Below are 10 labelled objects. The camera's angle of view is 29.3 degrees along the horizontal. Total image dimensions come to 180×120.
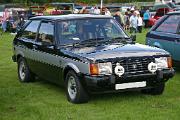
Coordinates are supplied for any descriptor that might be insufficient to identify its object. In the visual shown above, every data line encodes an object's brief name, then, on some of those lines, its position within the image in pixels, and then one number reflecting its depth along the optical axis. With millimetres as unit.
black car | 5825
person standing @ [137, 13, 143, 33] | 21398
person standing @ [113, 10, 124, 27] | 22055
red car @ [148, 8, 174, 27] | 24027
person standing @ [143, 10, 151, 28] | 24481
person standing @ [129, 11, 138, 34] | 21452
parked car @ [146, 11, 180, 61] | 7962
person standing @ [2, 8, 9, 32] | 22422
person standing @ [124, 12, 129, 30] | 23212
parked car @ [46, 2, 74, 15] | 32711
